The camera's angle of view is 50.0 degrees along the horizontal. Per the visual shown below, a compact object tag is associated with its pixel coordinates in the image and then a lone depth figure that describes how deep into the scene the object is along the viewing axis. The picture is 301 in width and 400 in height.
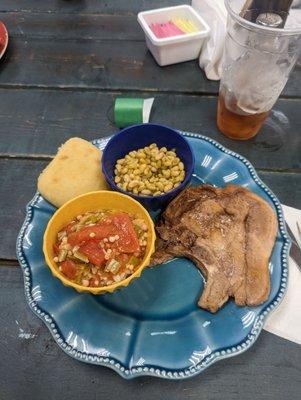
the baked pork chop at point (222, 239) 0.32
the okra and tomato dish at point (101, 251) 0.32
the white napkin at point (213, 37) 0.49
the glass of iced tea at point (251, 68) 0.36
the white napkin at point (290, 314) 0.32
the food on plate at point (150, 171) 0.37
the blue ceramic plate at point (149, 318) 0.30
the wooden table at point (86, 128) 0.31
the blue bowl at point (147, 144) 0.37
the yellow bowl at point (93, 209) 0.30
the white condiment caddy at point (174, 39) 0.50
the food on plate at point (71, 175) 0.37
